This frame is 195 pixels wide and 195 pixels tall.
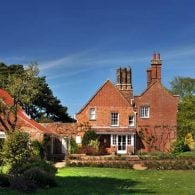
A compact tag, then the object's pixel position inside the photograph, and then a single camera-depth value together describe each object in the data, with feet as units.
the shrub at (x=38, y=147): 131.17
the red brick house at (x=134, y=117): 174.20
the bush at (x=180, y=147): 162.56
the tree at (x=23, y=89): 111.30
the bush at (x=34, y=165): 72.81
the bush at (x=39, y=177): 61.60
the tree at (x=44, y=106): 228.92
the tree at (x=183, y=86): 295.94
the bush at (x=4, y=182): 57.60
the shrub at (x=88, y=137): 166.43
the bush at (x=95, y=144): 162.30
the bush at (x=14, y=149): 95.52
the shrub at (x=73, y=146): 161.73
